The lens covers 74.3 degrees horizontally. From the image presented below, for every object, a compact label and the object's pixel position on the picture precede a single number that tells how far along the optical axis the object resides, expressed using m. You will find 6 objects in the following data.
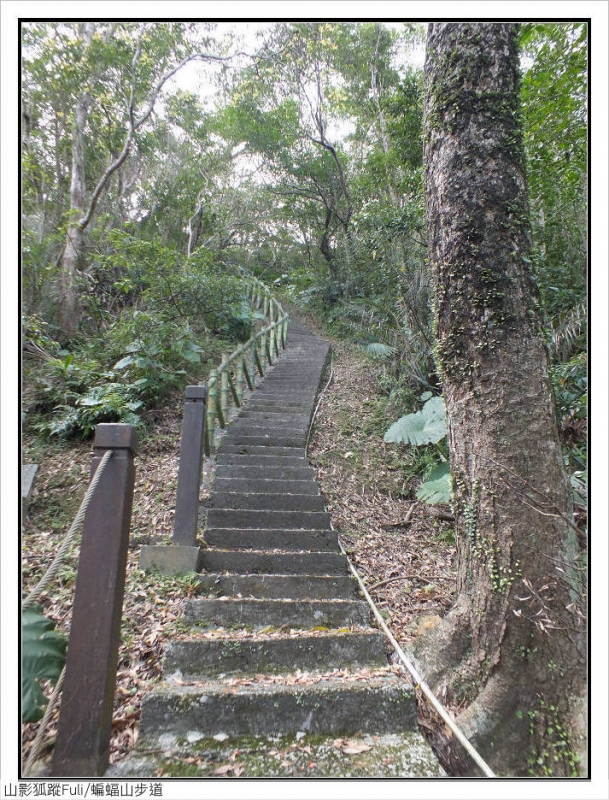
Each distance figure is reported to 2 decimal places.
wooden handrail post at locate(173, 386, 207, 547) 3.52
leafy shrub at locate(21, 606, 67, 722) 1.45
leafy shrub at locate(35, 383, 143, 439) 5.75
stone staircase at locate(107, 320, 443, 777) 2.02
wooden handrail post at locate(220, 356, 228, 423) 5.98
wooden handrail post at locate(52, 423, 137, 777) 1.68
